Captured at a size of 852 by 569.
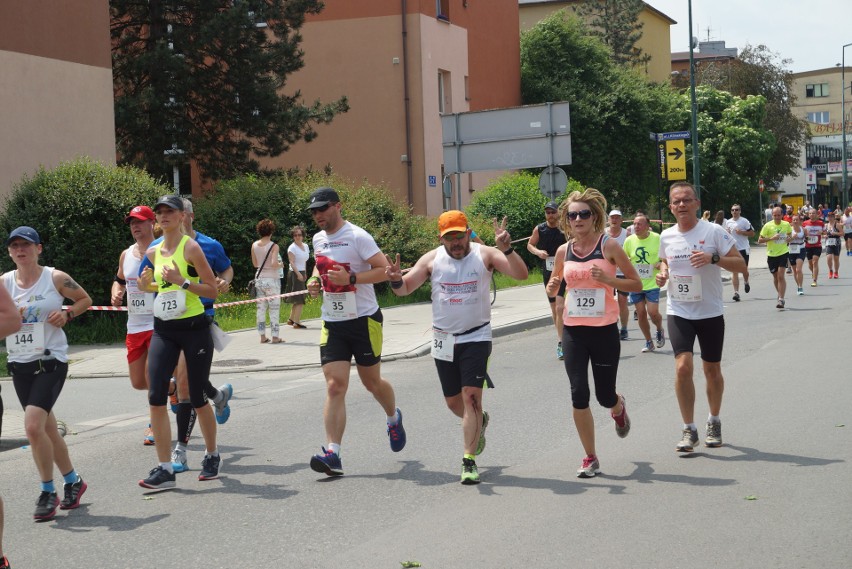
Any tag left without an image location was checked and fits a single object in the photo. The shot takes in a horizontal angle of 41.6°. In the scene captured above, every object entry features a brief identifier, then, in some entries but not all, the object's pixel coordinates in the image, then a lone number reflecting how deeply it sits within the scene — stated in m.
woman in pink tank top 7.06
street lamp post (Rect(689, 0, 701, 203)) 37.25
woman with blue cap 6.59
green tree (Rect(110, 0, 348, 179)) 28.47
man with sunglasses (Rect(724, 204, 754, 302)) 22.65
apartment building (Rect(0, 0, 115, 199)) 20.70
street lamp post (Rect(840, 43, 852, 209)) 66.67
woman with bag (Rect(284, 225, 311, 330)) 18.50
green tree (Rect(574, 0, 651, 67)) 69.00
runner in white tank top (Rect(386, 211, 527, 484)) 7.09
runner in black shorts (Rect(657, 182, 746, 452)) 7.78
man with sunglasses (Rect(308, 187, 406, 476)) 7.44
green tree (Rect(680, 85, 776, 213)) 53.50
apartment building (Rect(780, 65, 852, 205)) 105.81
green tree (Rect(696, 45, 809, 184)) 65.00
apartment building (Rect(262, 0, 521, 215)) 37.03
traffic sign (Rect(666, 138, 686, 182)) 32.79
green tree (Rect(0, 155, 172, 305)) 17.77
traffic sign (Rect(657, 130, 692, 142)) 31.00
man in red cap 8.54
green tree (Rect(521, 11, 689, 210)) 47.06
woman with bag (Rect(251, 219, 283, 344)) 16.61
